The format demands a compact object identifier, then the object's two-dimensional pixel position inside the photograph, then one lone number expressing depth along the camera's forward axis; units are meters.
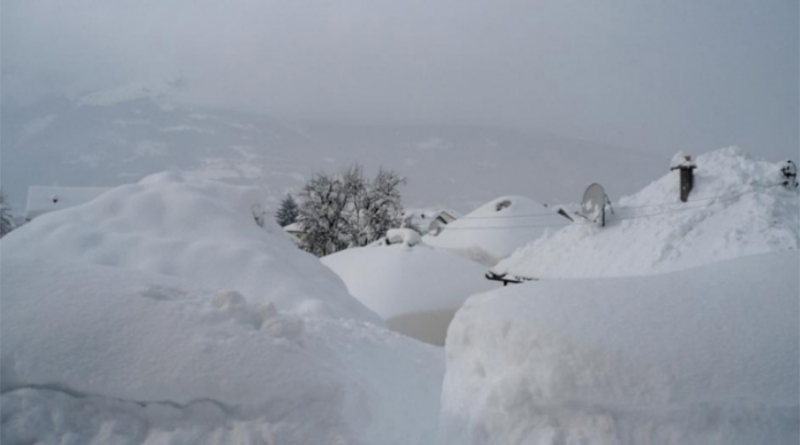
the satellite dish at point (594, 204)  13.05
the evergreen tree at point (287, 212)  50.38
